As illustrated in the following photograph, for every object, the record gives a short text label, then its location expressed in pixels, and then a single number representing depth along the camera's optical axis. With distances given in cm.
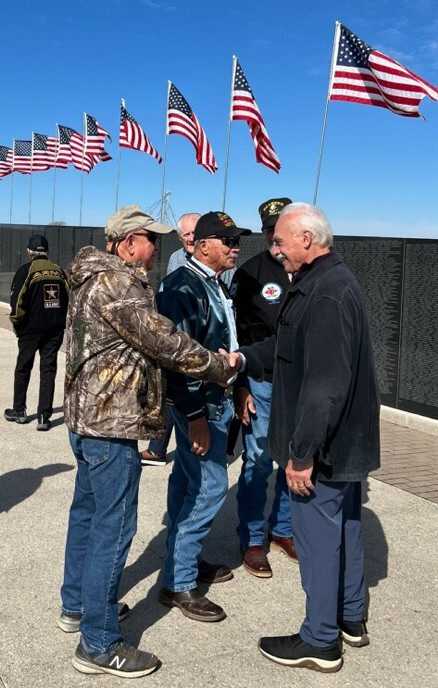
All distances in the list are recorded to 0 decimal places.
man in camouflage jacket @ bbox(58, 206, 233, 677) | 283
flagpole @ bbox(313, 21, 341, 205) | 983
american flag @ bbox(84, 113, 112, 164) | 2144
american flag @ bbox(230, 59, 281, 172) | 1309
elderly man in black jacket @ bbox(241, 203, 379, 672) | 284
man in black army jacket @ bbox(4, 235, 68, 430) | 729
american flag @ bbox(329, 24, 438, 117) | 885
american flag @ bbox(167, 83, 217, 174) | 1590
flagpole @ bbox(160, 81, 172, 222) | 1630
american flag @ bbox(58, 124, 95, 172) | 2133
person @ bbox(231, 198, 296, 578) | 415
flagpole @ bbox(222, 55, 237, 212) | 1594
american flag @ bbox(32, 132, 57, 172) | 2394
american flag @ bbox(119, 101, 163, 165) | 1888
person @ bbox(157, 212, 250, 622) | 336
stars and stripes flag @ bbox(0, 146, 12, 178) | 2617
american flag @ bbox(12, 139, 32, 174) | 2506
